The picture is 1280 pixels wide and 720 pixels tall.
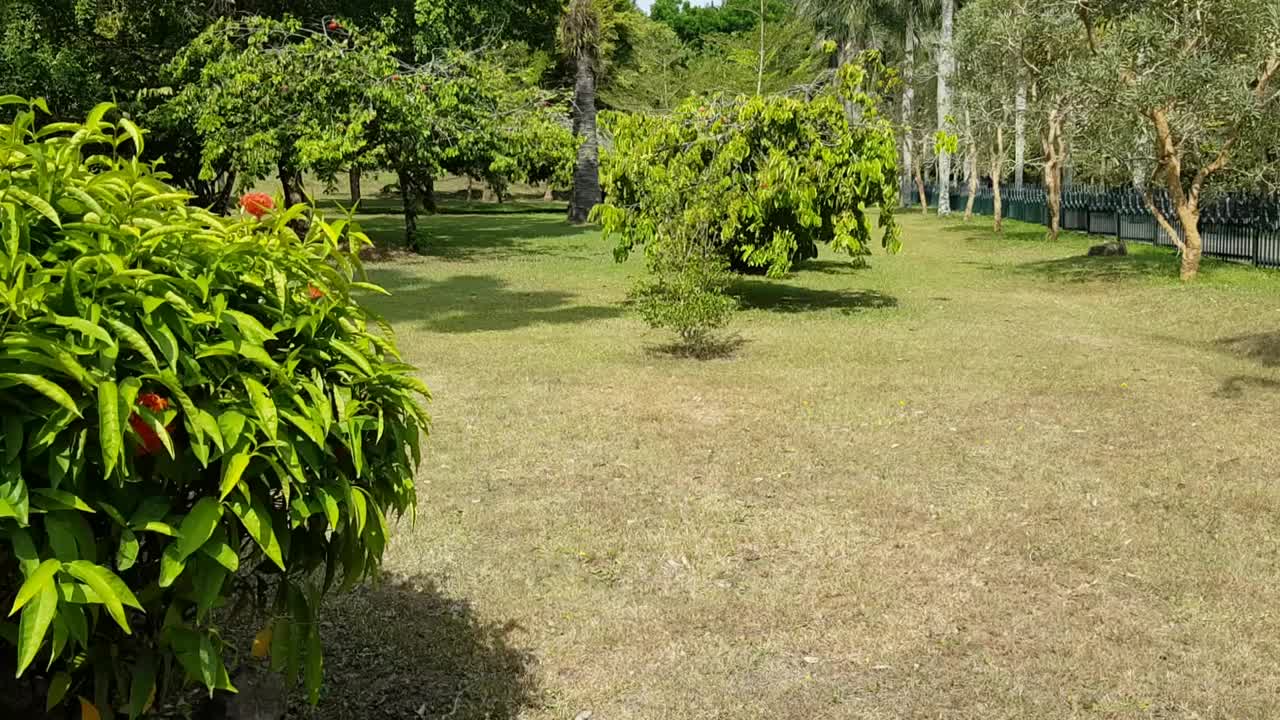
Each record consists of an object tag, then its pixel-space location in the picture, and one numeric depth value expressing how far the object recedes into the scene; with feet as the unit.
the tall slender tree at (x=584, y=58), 111.14
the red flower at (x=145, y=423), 7.38
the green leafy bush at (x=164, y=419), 7.07
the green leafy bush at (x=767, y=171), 46.55
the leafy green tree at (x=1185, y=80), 55.52
